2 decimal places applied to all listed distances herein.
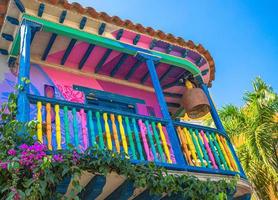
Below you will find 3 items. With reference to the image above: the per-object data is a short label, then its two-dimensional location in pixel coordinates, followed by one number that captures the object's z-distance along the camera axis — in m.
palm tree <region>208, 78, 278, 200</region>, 7.65
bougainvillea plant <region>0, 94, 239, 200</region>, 2.92
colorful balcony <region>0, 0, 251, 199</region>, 4.05
